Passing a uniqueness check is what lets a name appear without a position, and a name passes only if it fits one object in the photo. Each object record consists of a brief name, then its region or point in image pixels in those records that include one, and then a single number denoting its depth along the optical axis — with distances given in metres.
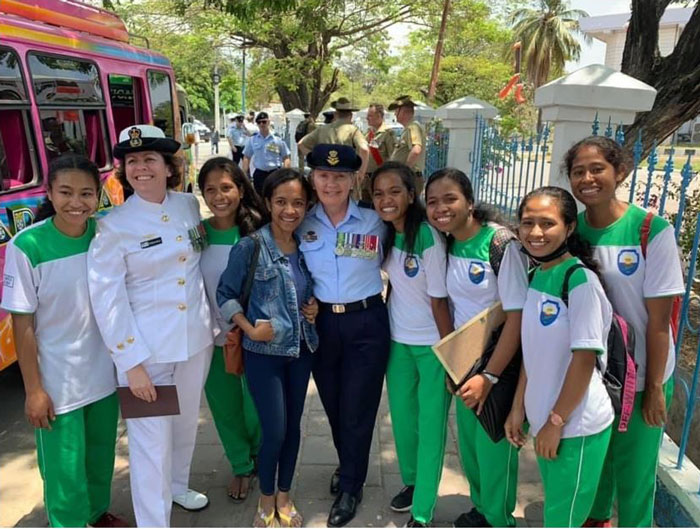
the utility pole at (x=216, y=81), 16.89
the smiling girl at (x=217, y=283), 2.48
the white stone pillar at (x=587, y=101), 2.72
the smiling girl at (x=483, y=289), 2.03
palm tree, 28.45
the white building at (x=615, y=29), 29.10
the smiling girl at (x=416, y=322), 2.29
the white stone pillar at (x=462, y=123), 5.85
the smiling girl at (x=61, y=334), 2.03
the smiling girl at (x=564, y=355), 1.77
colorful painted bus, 3.73
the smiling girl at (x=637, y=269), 1.87
